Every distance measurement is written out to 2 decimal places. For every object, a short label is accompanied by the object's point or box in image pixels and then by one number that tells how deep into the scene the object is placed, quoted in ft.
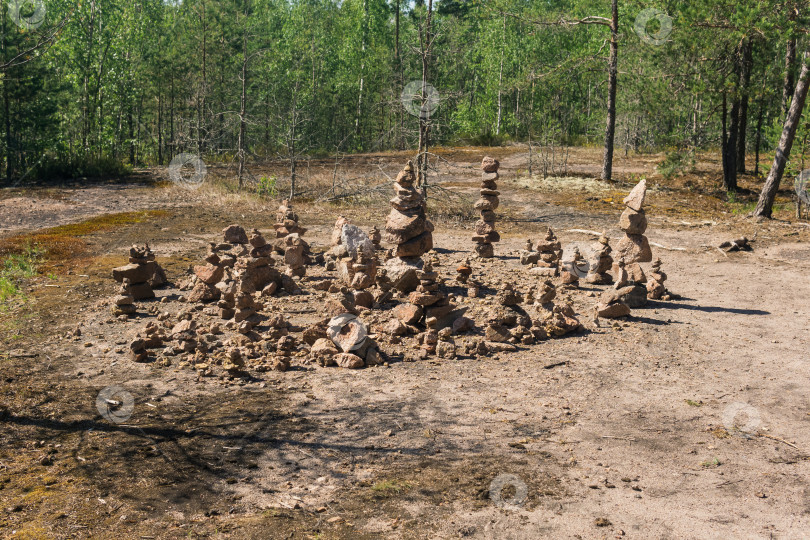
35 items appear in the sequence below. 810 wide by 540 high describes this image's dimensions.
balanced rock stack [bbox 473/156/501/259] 55.88
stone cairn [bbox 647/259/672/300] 44.55
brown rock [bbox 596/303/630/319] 39.78
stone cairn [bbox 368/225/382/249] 55.40
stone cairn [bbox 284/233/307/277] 48.14
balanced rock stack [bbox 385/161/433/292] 45.29
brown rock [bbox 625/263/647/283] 44.34
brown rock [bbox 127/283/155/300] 43.25
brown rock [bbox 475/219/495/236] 55.93
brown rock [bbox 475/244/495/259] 55.72
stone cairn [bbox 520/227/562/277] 50.30
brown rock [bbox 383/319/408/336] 36.58
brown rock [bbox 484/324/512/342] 35.78
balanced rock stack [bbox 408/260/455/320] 36.81
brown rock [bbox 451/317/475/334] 37.19
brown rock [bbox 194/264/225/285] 44.04
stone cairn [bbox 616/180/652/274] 44.88
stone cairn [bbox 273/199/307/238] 53.62
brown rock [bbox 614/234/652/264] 46.73
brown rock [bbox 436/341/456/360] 34.04
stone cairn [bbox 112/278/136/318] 40.04
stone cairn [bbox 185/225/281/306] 42.65
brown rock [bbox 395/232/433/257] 45.70
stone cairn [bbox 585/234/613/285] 48.26
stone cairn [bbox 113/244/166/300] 43.29
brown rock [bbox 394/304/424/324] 37.14
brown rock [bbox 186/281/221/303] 43.01
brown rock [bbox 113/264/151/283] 43.19
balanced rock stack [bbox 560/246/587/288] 47.72
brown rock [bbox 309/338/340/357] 33.37
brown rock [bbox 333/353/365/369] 32.48
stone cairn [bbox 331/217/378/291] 43.57
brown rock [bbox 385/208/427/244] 45.19
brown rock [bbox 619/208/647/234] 46.06
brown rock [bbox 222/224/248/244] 52.70
